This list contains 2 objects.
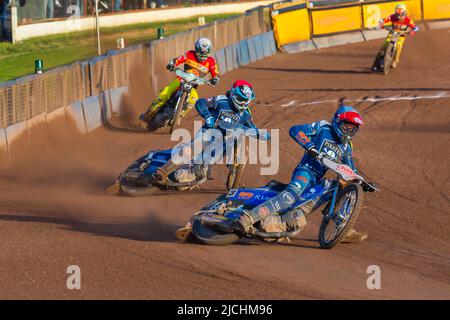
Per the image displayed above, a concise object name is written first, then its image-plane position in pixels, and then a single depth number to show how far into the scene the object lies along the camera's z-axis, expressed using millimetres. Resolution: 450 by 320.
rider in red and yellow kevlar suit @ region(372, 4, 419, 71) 27219
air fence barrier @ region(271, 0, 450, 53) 32656
